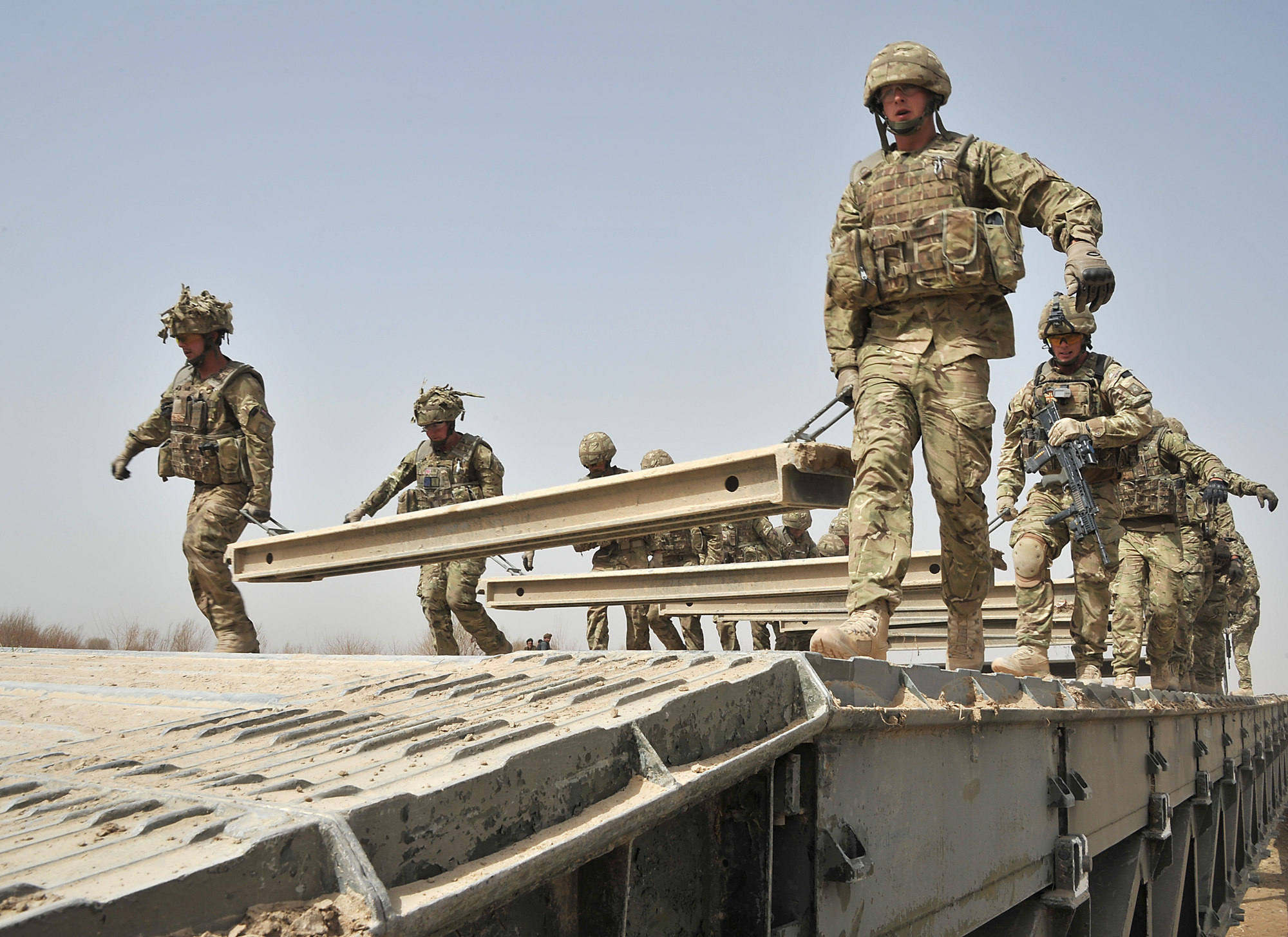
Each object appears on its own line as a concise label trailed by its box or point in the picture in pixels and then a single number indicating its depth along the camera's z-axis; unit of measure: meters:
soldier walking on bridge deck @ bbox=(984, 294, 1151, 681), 6.69
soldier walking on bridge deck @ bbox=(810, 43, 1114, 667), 3.87
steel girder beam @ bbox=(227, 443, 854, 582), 3.98
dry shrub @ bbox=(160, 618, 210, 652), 11.13
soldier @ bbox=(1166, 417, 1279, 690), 10.00
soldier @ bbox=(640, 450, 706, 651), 11.86
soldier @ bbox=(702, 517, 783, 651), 13.06
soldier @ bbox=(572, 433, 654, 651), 10.95
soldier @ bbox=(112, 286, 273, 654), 6.96
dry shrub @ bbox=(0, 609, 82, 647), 11.62
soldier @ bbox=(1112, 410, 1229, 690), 8.04
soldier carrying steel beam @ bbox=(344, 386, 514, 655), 8.86
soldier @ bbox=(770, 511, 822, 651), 14.25
